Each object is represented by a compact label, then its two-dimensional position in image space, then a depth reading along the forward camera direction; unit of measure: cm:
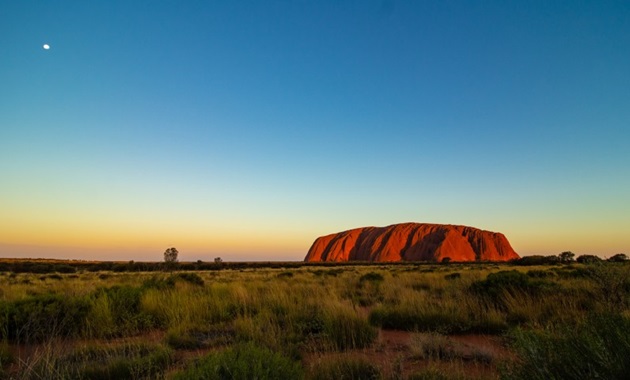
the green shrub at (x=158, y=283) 1144
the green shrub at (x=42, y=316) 695
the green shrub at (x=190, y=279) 1509
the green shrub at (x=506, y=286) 978
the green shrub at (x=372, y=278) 1908
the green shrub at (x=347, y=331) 602
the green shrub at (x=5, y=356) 506
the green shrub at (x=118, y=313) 746
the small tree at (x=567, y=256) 5822
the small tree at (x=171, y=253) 6256
